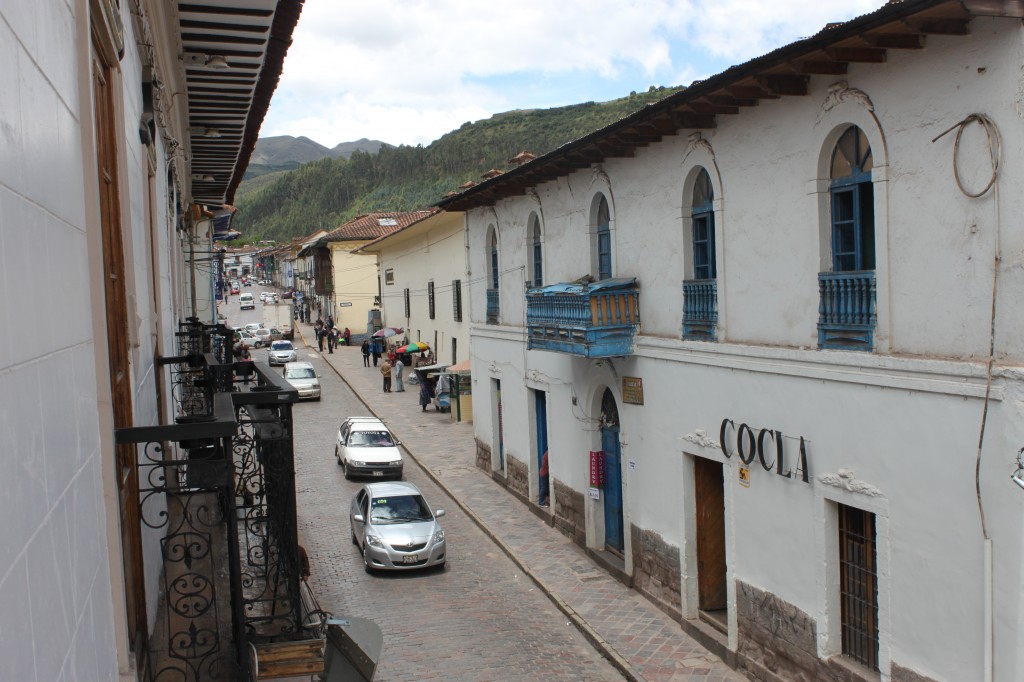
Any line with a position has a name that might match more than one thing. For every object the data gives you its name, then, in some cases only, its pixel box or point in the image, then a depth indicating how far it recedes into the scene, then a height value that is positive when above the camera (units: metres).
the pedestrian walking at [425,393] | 33.06 -3.69
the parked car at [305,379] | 35.53 -3.29
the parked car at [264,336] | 59.78 -2.64
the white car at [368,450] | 22.89 -4.00
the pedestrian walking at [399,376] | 37.81 -3.48
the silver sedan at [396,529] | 16.08 -4.28
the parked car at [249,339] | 59.33 -2.79
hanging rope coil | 7.72 +1.06
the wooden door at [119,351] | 4.75 -0.29
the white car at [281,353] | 43.93 -2.81
